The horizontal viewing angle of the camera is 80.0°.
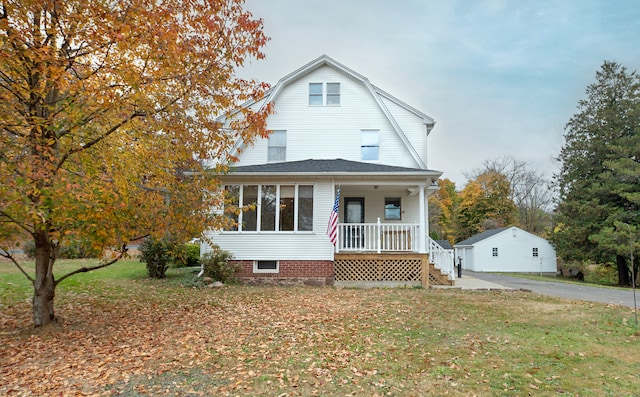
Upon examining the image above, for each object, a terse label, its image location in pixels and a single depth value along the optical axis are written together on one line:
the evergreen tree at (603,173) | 22.94
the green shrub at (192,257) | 18.02
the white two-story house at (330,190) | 12.95
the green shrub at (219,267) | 12.71
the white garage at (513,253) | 32.00
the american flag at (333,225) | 12.24
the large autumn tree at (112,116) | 5.71
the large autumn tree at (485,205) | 43.03
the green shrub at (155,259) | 14.20
